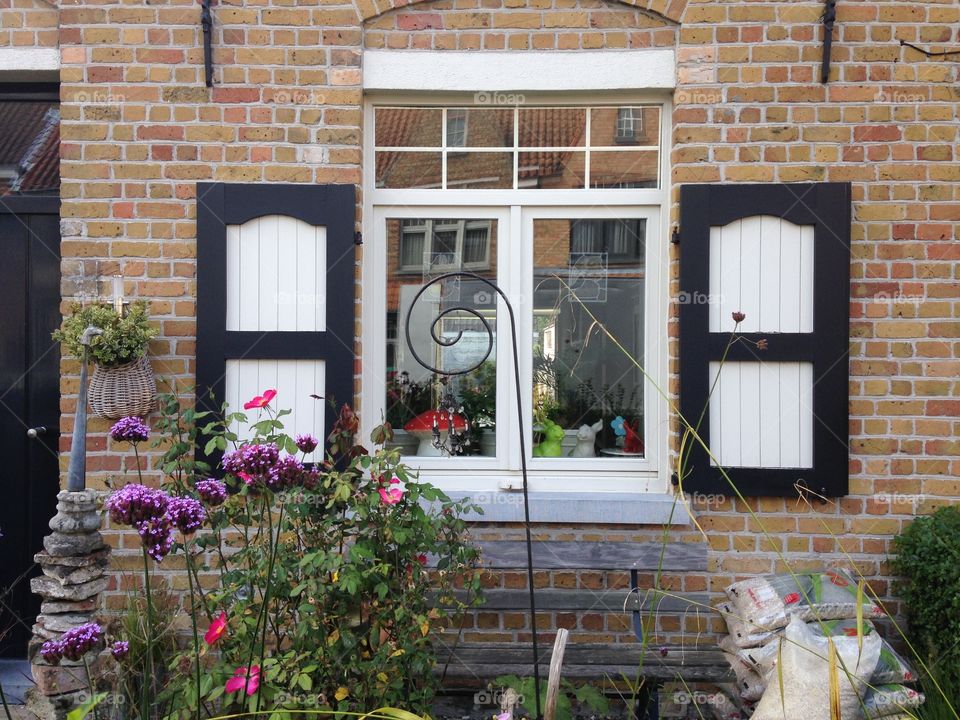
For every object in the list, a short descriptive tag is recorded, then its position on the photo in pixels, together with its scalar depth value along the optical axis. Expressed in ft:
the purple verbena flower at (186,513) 6.91
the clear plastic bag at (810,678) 9.03
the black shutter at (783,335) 11.79
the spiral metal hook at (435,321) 12.17
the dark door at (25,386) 12.80
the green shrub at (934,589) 10.26
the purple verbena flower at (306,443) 8.66
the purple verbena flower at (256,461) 7.09
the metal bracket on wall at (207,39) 11.80
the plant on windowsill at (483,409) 12.99
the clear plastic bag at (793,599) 10.37
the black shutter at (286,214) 12.03
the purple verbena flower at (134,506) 6.63
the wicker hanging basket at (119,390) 11.43
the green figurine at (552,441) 13.03
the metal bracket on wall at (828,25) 11.66
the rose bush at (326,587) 8.14
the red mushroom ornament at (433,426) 12.99
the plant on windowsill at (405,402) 13.00
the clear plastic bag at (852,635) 9.65
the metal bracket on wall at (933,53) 11.85
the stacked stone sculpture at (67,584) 9.03
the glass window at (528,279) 12.79
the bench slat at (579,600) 11.45
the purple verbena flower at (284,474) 7.11
